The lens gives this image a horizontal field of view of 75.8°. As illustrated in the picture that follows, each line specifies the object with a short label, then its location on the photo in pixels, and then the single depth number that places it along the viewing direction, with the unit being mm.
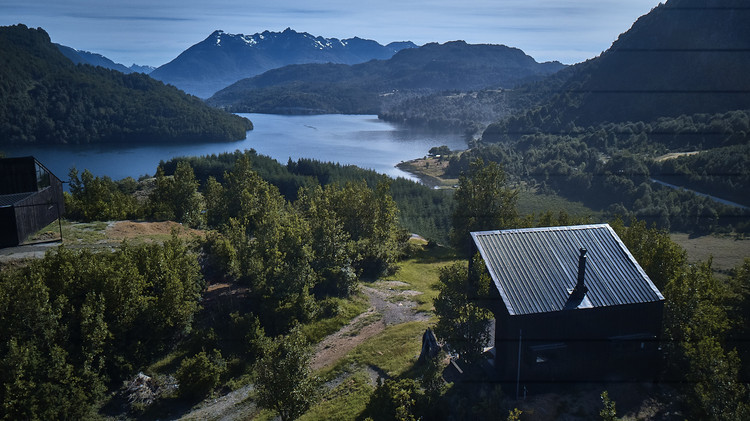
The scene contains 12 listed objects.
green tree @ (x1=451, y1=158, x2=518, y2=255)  44875
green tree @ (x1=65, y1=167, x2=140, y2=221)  39656
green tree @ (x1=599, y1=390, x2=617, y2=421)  13120
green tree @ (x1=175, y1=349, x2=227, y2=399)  21719
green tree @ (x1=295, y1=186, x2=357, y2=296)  31169
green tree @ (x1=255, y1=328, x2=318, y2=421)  15867
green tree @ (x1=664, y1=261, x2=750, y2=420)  15109
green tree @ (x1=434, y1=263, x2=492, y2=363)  18297
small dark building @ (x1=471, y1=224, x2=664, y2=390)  17469
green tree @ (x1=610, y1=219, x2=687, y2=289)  22344
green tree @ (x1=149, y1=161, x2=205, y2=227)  43406
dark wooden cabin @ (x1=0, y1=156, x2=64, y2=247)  29641
